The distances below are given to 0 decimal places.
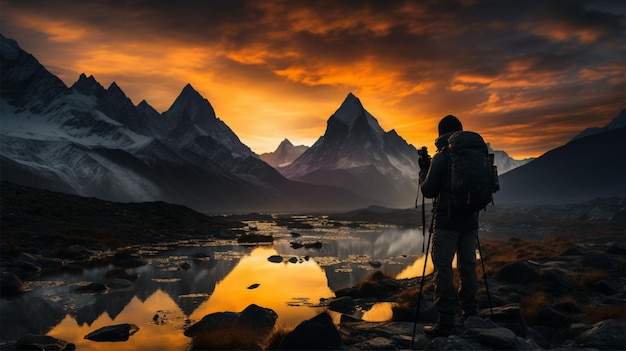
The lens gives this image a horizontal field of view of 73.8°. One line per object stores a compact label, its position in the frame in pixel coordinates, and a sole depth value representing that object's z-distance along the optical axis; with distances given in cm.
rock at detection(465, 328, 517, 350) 718
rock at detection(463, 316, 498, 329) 804
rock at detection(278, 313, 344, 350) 882
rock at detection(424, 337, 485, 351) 714
